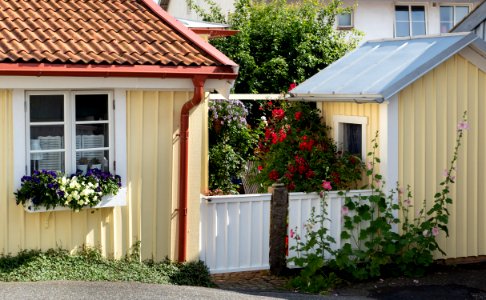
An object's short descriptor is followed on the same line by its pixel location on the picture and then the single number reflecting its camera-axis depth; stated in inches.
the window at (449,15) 1080.8
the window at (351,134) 473.1
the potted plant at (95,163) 399.2
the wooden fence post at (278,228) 440.1
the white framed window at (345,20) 1019.7
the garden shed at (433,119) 448.8
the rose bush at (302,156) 465.1
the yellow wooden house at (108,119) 381.7
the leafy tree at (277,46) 738.2
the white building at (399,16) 1023.0
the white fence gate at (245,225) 430.0
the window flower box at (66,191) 376.5
